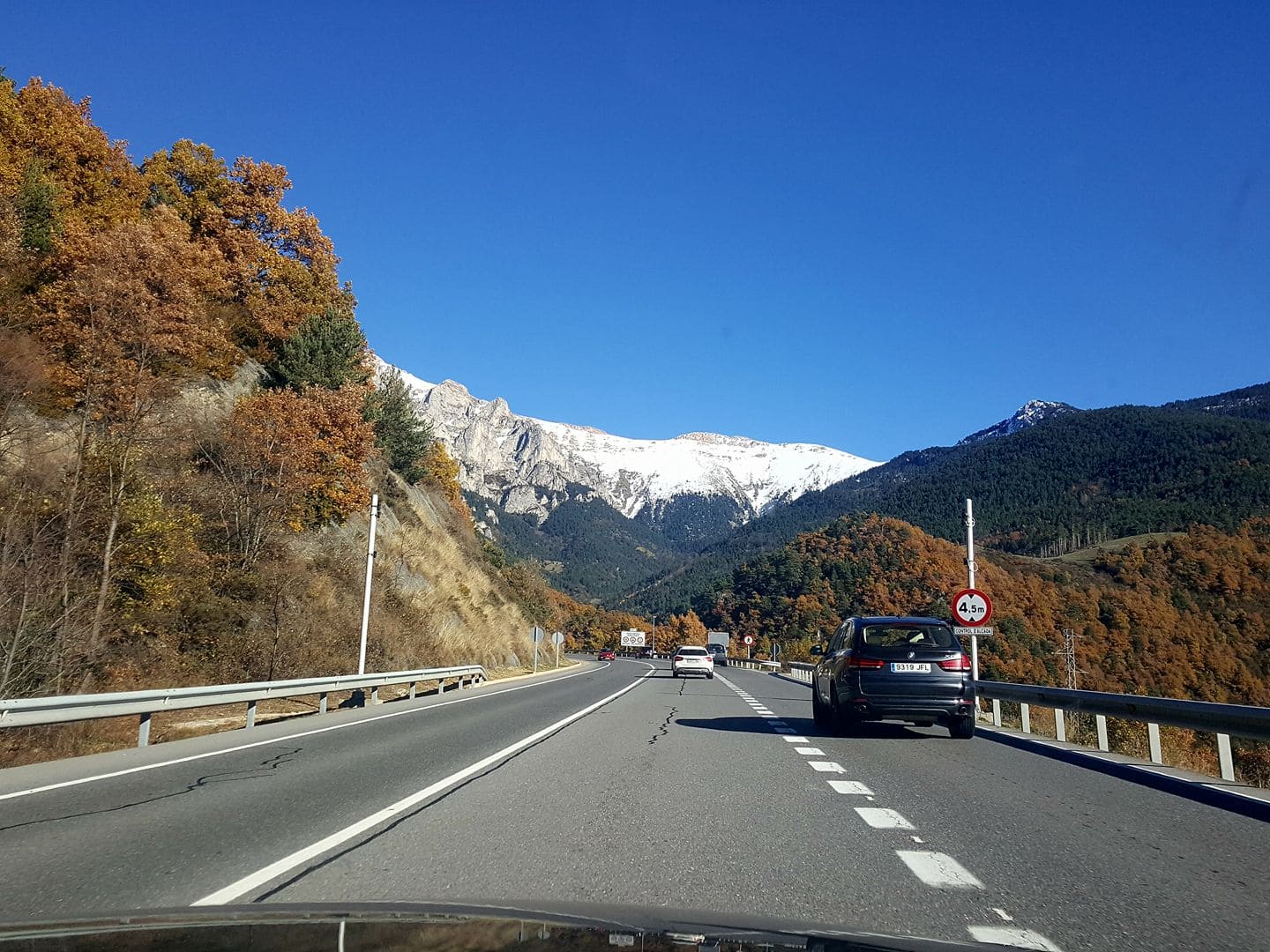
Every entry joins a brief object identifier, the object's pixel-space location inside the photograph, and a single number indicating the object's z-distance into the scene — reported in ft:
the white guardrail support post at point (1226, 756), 34.45
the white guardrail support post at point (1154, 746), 40.34
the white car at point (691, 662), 154.40
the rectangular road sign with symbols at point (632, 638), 464.65
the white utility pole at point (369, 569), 86.58
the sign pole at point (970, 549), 76.54
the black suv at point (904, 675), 46.44
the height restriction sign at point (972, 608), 71.20
